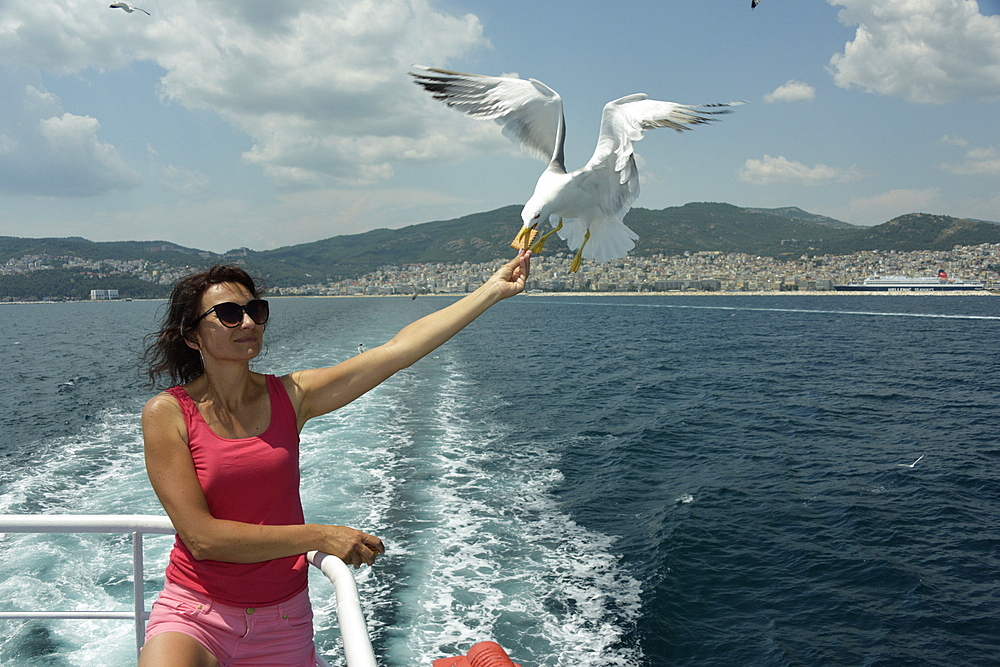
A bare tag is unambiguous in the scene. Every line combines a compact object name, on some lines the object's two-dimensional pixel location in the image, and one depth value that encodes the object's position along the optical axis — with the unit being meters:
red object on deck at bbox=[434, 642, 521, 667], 3.99
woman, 1.51
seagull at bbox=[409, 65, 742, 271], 3.19
